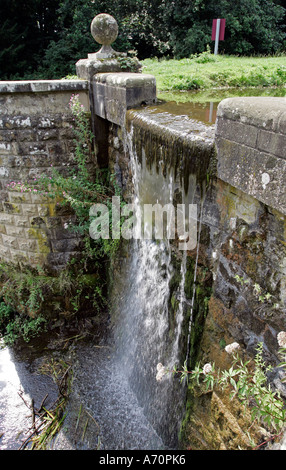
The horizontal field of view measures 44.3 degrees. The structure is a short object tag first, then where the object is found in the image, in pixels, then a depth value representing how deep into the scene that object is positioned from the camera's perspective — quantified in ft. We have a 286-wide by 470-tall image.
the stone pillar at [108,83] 13.01
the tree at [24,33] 42.93
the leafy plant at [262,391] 6.66
